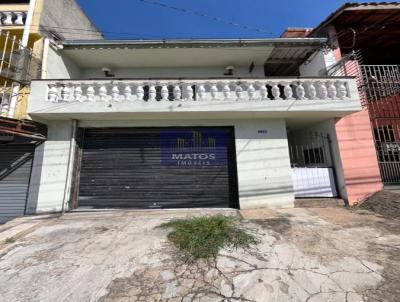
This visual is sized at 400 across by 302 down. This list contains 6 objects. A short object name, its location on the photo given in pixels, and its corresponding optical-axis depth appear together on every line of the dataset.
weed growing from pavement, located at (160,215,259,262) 3.56
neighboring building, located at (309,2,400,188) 7.07
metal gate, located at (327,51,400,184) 7.26
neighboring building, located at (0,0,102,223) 6.06
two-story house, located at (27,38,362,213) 6.21
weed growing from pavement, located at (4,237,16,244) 4.36
